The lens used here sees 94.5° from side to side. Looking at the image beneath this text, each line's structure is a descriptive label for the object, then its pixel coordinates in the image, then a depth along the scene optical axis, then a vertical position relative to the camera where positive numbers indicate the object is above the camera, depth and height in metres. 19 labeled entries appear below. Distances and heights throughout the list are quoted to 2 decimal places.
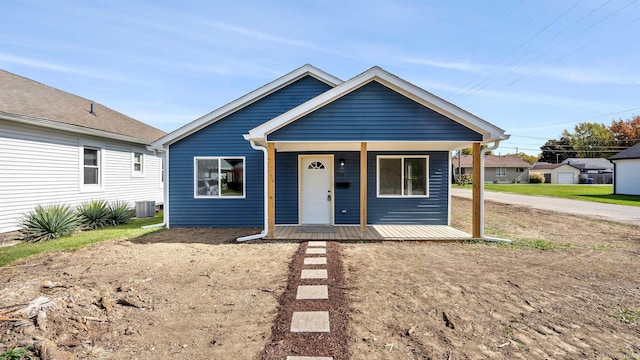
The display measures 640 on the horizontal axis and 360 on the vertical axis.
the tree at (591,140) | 59.91 +8.50
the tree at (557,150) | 64.91 +6.67
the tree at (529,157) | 80.85 +6.41
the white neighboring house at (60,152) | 7.78 +0.96
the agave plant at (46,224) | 7.76 -1.14
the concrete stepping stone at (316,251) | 6.37 -1.53
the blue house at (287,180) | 9.41 +0.02
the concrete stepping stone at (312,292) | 3.99 -1.57
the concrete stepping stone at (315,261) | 5.57 -1.55
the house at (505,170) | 48.62 +1.71
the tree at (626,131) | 54.31 +9.37
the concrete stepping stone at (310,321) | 3.14 -1.57
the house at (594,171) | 45.46 +1.43
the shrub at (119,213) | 10.11 -1.13
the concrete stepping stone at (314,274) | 4.81 -1.56
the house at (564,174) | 46.62 +0.97
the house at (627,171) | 20.28 +0.61
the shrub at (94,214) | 9.30 -1.07
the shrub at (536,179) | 47.76 +0.20
